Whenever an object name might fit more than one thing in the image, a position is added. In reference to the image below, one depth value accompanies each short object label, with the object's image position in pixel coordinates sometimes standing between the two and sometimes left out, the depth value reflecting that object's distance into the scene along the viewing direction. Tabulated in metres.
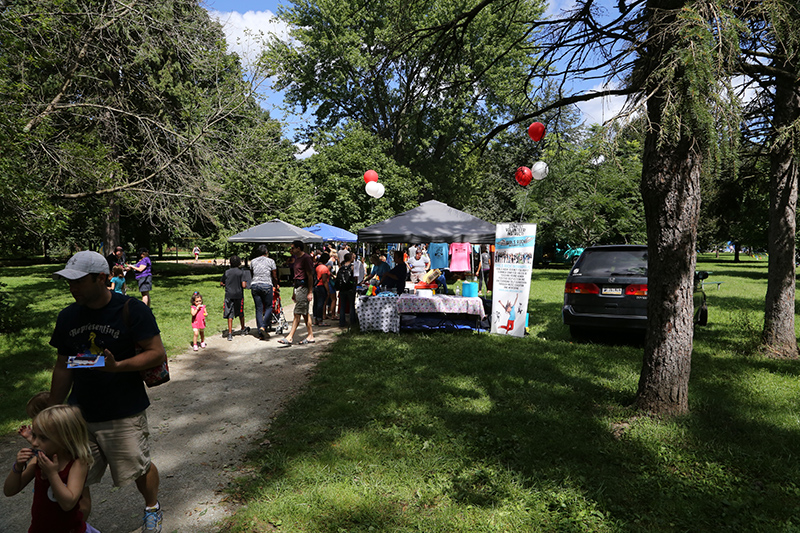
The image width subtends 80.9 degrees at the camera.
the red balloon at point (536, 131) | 9.40
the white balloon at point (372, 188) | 15.43
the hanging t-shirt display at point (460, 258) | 18.08
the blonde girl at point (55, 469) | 2.22
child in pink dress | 8.79
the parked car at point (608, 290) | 7.77
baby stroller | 10.16
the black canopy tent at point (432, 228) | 10.42
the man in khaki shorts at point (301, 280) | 8.83
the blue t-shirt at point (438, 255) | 19.67
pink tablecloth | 9.59
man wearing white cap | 2.65
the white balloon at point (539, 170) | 11.91
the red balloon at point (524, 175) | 13.20
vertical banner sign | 9.19
